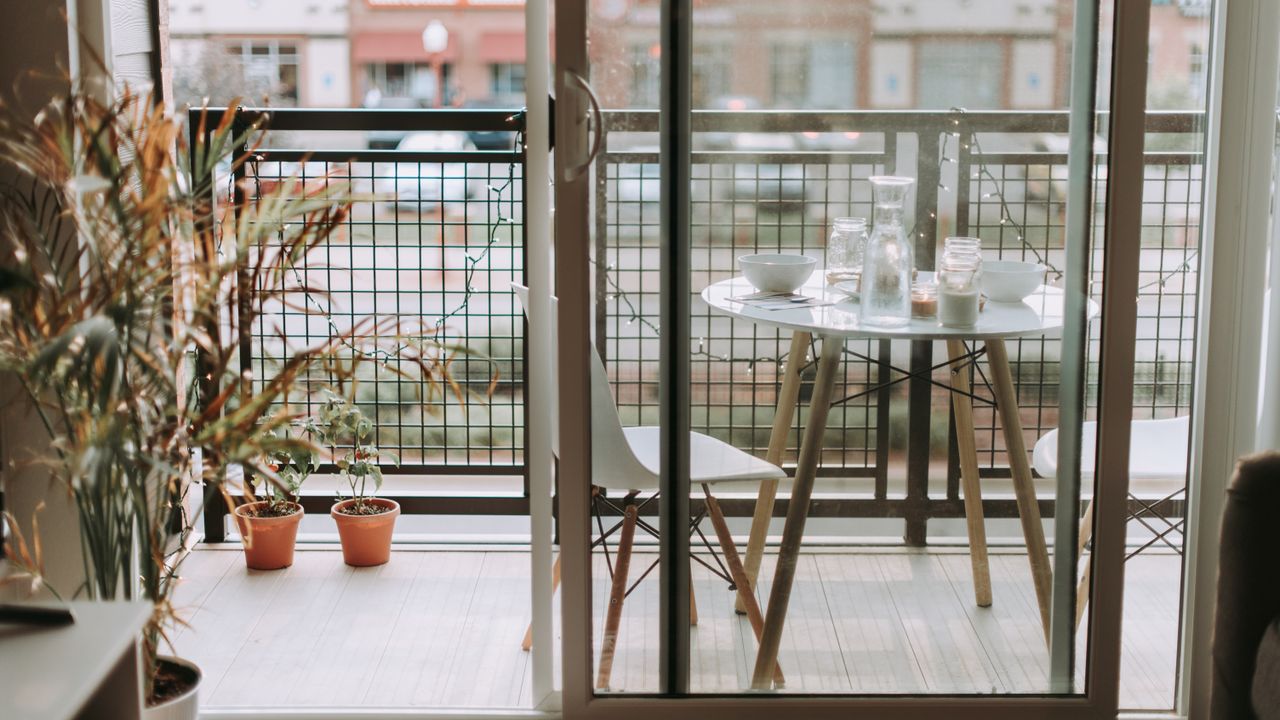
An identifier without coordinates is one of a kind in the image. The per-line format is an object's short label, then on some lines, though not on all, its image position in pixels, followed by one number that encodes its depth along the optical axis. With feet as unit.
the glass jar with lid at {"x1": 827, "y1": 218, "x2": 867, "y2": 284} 7.47
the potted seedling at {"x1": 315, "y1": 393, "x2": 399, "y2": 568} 11.20
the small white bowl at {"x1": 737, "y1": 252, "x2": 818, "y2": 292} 7.54
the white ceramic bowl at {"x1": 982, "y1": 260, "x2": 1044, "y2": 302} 7.59
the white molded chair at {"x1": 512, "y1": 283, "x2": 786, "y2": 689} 7.70
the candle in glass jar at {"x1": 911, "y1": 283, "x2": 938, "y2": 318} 7.55
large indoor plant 6.30
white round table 7.61
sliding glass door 7.36
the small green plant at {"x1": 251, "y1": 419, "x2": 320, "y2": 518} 11.22
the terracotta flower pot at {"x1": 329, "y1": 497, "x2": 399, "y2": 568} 11.31
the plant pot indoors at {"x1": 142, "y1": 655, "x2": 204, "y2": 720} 7.25
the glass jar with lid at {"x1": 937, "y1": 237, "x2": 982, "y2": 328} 7.49
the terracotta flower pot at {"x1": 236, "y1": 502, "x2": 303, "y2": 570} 11.13
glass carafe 7.40
